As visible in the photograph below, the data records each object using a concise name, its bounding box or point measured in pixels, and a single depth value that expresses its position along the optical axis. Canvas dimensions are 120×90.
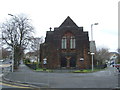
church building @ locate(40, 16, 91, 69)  29.21
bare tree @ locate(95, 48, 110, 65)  44.06
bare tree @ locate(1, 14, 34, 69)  24.43
